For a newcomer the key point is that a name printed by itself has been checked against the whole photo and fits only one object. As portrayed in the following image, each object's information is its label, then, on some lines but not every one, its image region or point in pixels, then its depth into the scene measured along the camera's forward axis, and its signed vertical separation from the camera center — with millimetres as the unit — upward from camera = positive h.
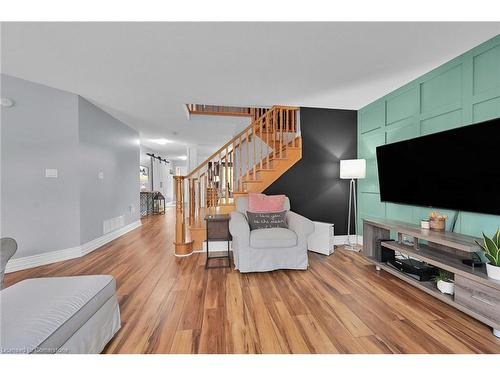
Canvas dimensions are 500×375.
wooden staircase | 3375 +107
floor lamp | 3355 +229
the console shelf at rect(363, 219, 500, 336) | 1547 -725
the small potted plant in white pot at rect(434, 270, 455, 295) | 1892 -904
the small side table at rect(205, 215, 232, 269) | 3262 -735
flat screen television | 1811 +147
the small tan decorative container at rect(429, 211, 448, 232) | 2254 -412
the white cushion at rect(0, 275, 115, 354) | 947 -665
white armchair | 2590 -774
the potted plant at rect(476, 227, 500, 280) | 1563 -543
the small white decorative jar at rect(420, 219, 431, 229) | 2303 -444
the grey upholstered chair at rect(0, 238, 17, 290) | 1345 -430
